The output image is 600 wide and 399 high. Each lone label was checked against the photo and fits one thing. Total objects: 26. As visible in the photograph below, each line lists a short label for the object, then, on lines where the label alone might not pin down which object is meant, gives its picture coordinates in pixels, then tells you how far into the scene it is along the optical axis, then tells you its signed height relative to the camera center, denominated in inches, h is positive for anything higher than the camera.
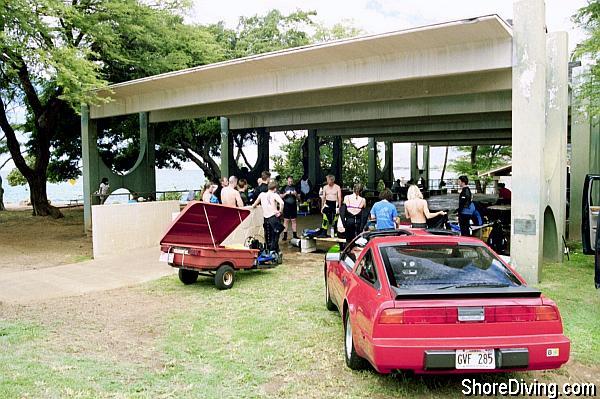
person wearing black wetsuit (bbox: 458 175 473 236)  479.2 -28.5
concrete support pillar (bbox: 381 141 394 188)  1571.1 +36.3
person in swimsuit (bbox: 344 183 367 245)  439.5 -29.3
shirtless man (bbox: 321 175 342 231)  526.9 -19.1
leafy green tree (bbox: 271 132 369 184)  1663.4 +67.5
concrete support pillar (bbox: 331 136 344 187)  1289.4 +55.6
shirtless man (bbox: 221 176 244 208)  443.2 -13.0
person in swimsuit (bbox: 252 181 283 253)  442.9 -25.2
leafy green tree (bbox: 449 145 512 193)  1716.3 +52.6
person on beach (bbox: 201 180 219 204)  490.6 -12.3
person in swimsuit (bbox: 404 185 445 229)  397.4 -25.1
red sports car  156.3 -44.0
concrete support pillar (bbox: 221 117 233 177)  965.2 +59.2
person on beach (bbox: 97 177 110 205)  769.6 -10.7
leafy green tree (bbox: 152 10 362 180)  1128.8 +274.1
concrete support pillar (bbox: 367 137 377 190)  1408.7 +32.6
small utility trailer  334.0 -40.9
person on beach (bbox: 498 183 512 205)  676.1 -26.0
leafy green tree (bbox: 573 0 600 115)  401.1 +96.1
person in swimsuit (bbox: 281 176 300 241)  526.4 -23.5
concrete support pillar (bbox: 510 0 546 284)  364.2 +29.1
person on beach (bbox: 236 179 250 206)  523.8 -7.9
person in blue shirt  377.1 -23.4
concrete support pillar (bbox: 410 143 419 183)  1701.5 +56.2
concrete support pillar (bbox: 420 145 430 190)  1842.5 +51.8
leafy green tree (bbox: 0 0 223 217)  576.1 +170.4
